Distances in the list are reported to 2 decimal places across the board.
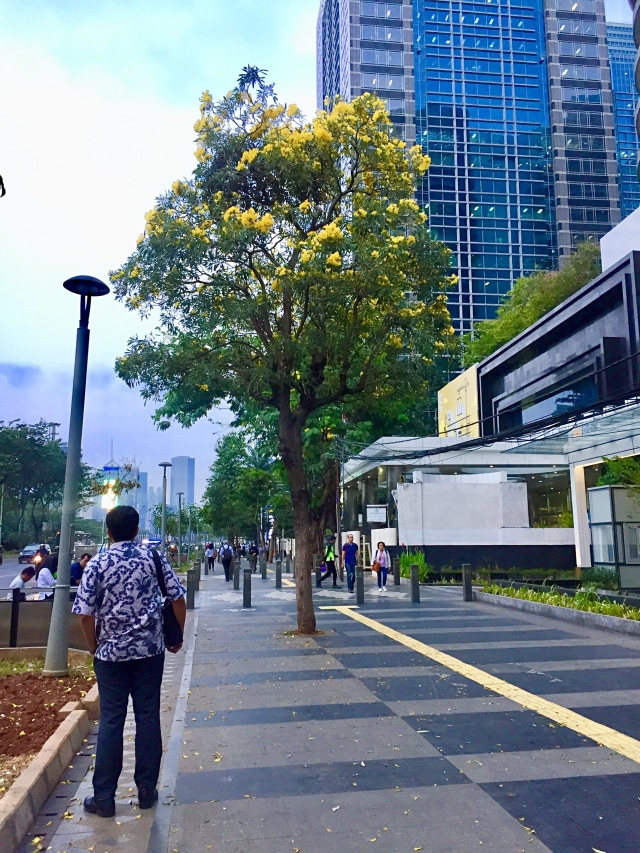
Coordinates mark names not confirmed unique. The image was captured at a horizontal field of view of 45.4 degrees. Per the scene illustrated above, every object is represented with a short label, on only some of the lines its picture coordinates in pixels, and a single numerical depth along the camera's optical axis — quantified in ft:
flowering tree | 42.01
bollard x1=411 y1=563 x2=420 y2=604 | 60.59
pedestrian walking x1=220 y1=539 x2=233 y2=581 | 106.11
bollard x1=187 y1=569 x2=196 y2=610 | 59.14
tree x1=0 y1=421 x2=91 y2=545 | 218.38
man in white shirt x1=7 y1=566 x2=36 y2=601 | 47.26
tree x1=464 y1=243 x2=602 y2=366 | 172.45
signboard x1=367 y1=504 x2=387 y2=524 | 95.81
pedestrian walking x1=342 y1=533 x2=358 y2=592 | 73.31
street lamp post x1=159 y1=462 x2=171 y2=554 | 116.88
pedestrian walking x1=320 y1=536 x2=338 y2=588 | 81.46
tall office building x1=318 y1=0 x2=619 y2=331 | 273.54
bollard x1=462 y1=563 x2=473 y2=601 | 60.49
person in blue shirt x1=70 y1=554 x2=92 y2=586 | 53.78
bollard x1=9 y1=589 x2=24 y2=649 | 37.32
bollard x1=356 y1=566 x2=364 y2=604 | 59.57
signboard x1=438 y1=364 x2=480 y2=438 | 141.28
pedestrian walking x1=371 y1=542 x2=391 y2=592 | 77.36
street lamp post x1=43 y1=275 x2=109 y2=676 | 29.17
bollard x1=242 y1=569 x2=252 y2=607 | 60.54
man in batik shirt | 15.56
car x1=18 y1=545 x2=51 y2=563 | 167.26
